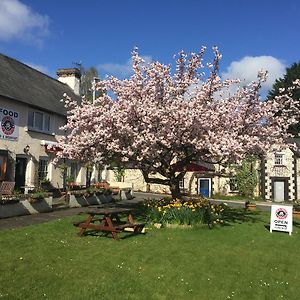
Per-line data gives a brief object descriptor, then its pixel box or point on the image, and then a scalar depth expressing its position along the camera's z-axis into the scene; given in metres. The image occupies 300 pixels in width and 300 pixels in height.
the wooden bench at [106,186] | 29.43
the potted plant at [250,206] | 24.94
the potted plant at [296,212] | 21.00
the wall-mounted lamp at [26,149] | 23.16
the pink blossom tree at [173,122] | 14.45
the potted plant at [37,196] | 18.02
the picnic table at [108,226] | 12.23
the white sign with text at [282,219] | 14.77
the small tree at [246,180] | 40.81
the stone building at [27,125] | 21.73
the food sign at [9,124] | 21.34
